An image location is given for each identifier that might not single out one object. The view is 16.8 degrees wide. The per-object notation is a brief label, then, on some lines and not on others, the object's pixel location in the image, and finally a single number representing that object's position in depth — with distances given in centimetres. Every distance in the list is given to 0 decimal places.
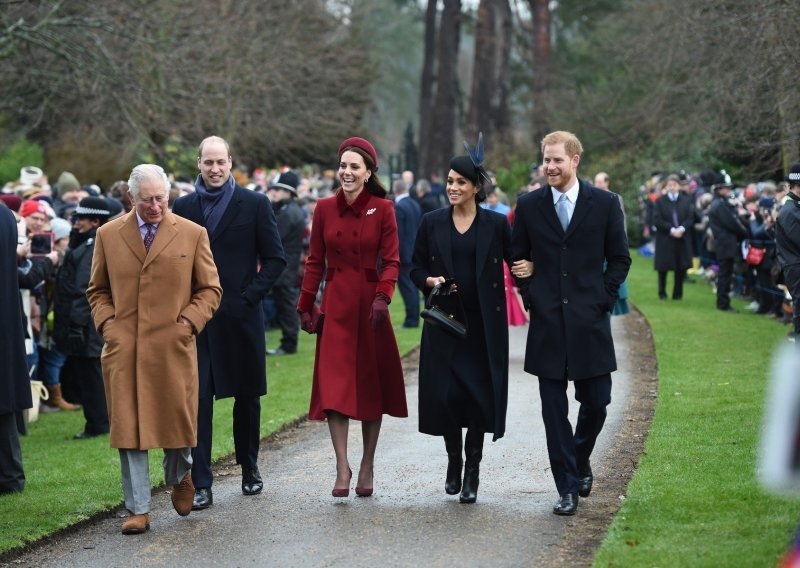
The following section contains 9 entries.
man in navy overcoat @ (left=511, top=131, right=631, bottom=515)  1486
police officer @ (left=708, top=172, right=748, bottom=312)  4074
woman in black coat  1553
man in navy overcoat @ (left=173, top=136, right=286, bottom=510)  1594
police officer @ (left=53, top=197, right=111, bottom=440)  2189
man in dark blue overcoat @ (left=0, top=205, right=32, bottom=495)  1683
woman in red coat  1598
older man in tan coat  1444
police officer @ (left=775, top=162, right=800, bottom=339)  1954
